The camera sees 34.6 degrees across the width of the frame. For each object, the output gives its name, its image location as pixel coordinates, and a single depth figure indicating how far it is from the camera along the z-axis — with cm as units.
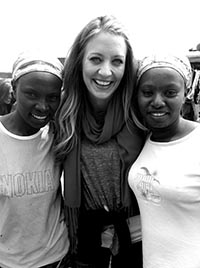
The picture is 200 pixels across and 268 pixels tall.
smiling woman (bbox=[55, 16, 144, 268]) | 171
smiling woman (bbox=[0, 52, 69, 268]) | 159
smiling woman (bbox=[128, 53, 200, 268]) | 141
